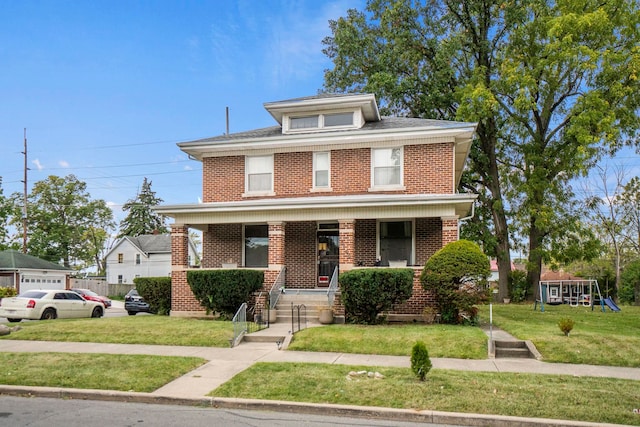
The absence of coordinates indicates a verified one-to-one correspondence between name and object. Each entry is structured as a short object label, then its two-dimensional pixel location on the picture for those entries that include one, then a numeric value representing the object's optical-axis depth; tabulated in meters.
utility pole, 44.69
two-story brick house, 17.44
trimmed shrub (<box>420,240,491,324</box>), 14.73
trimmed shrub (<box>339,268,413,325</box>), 15.02
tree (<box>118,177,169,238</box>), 72.31
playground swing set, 23.15
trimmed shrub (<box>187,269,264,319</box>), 16.62
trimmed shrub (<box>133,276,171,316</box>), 19.39
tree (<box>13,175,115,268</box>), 60.94
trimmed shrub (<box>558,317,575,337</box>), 12.86
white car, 19.42
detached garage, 36.78
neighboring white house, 54.38
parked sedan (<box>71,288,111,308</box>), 32.91
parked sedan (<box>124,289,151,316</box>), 26.03
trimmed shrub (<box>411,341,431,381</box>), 8.97
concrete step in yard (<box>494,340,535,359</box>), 11.86
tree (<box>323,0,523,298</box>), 29.19
